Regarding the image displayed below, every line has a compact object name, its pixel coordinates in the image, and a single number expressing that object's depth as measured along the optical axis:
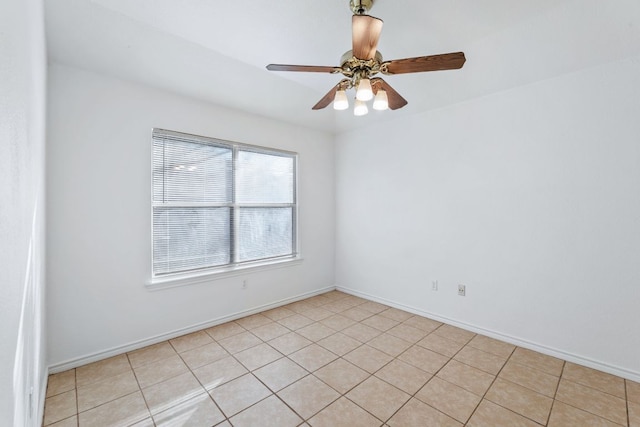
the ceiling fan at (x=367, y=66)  1.58
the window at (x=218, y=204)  2.96
